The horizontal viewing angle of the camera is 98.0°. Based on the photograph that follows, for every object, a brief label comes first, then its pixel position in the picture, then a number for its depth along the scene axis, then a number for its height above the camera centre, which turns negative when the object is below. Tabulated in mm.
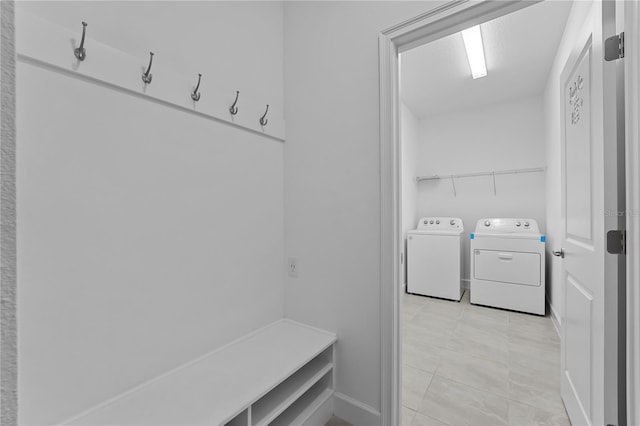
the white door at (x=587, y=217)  993 -47
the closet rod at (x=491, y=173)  3391 +462
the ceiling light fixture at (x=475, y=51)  2262 +1418
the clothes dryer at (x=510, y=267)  2875 -648
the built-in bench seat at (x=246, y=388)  947 -680
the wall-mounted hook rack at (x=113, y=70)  832 +513
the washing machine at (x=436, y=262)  3355 -657
